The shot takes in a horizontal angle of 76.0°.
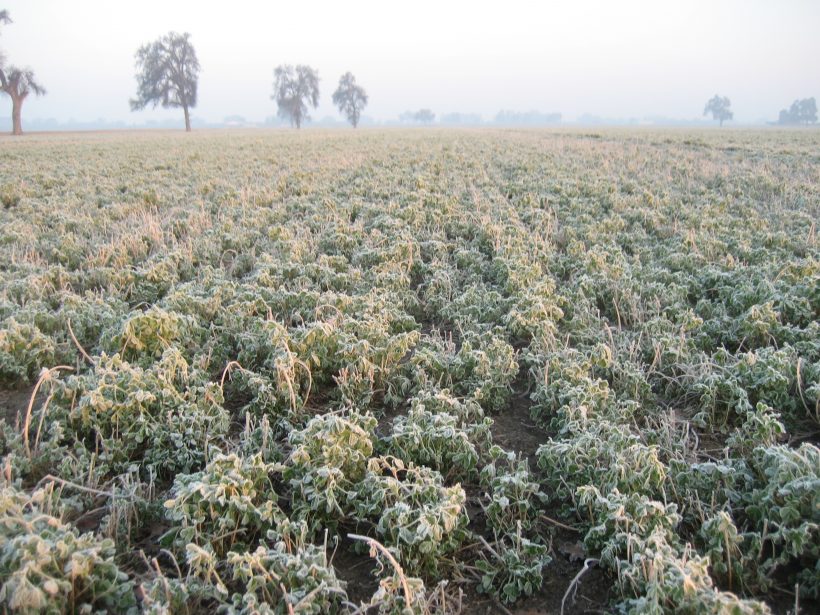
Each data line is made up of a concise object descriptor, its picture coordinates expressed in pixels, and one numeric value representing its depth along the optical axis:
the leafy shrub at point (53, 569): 2.21
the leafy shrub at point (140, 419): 3.62
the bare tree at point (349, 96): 101.44
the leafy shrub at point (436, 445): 3.48
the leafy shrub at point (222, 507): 2.82
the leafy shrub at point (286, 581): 2.41
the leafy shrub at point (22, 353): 4.69
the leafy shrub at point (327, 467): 3.10
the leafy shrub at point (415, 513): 2.74
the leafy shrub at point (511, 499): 3.08
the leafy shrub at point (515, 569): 2.78
